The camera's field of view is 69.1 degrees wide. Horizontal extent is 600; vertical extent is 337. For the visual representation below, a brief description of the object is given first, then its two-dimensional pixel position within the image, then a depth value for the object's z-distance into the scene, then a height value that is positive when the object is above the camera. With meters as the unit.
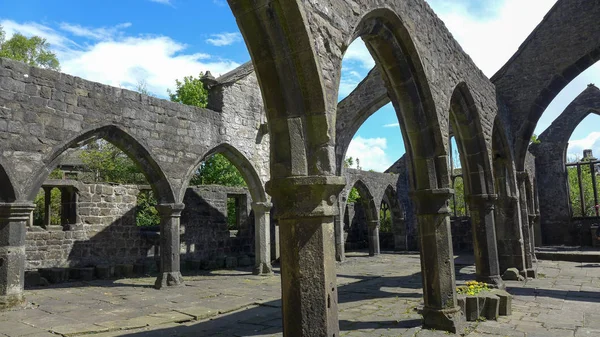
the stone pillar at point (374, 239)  17.78 -0.73
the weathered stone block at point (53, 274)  10.52 -1.01
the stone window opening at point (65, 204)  11.69 +0.79
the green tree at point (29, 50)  26.12 +11.21
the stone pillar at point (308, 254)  3.24 -0.23
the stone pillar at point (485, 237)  8.19 -0.37
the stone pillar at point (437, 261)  5.43 -0.55
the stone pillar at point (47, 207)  11.93 +0.71
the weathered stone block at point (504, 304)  6.08 -1.21
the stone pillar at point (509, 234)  9.83 -0.40
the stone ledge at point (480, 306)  5.87 -1.19
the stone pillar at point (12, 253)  7.04 -0.31
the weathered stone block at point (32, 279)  10.01 -1.04
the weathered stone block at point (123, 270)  11.60 -1.08
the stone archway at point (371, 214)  17.86 +0.32
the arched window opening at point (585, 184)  19.23 +1.76
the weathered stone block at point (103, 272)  11.31 -1.07
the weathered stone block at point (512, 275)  9.55 -1.28
